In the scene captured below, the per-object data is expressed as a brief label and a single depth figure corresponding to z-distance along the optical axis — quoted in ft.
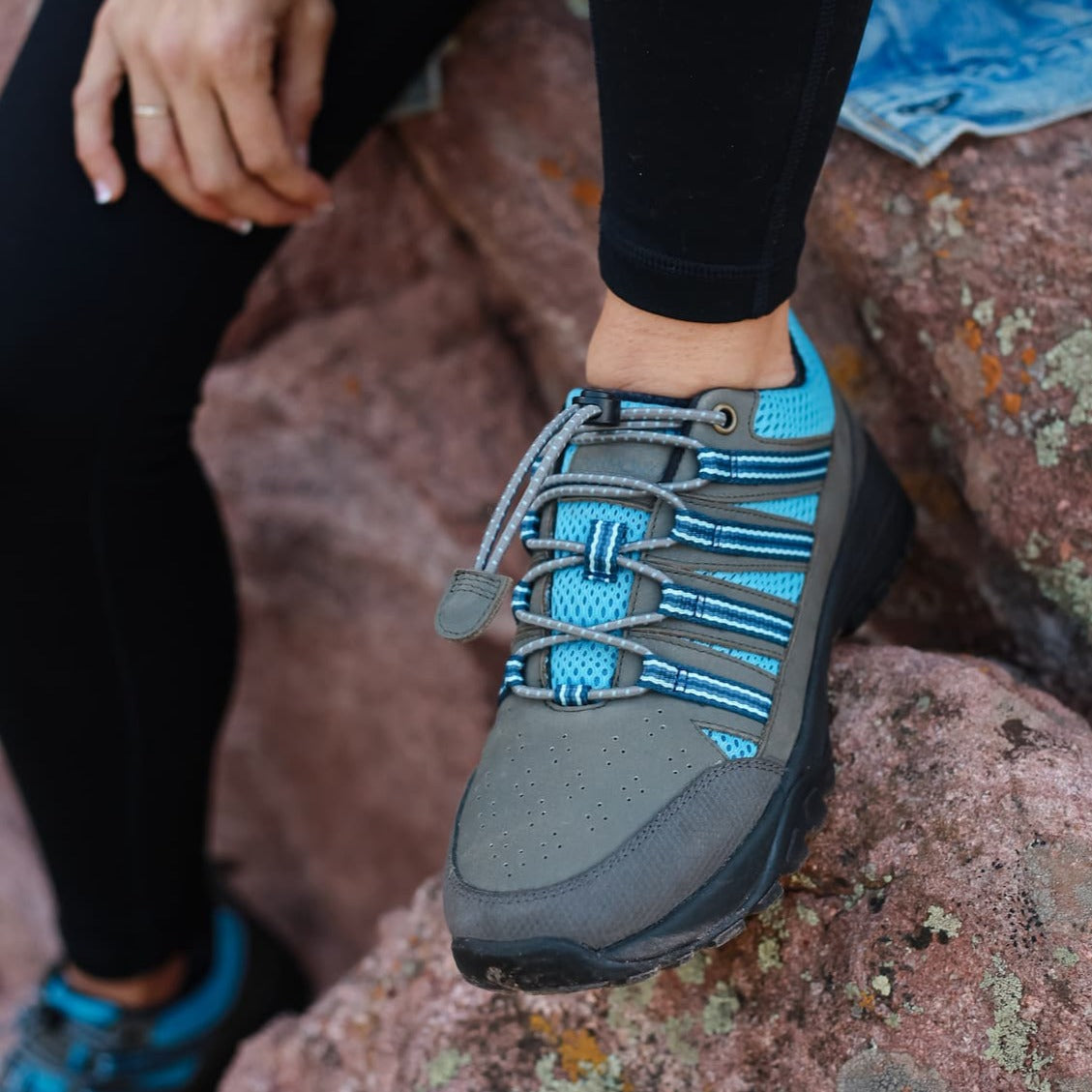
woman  2.59
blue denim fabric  3.55
